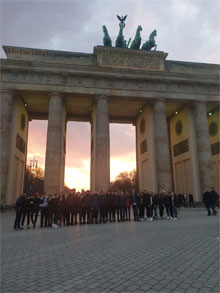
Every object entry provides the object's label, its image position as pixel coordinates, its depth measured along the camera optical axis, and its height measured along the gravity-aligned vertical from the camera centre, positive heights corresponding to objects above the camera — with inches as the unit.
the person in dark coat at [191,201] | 963.8 -22.2
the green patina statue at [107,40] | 1131.3 +808.0
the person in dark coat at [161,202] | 564.4 -14.9
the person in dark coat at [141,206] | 546.9 -24.1
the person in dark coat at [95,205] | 505.8 -19.2
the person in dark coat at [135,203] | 539.6 -16.2
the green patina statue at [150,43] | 1181.1 +825.3
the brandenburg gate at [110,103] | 953.5 +481.5
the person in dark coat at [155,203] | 559.5 -17.3
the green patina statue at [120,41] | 1154.0 +820.0
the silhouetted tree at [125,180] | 3592.5 +283.7
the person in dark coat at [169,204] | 552.4 -19.7
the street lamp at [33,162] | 2277.3 +377.0
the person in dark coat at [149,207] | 547.2 -26.6
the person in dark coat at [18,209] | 433.2 -24.6
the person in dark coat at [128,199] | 554.9 -6.4
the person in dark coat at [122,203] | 542.7 -16.0
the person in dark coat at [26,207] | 463.2 -20.6
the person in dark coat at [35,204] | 483.5 -15.1
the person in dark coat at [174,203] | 553.2 -18.9
